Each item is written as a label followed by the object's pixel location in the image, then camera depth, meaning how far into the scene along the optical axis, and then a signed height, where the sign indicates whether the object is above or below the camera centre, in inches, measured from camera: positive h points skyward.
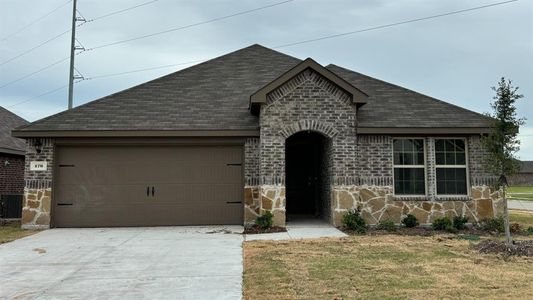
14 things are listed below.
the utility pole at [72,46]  1023.2 +316.8
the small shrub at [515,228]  470.0 -52.5
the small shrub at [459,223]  480.4 -47.7
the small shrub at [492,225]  473.7 -49.4
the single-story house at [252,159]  488.4 +23.4
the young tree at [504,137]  365.8 +35.9
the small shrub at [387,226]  466.3 -49.9
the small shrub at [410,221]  484.1 -45.9
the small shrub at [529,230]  452.1 -53.7
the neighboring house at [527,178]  2701.8 +10.3
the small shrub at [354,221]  460.4 -44.6
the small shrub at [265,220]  467.5 -44.1
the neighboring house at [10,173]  605.9 +8.7
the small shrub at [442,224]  473.0 -48.0
